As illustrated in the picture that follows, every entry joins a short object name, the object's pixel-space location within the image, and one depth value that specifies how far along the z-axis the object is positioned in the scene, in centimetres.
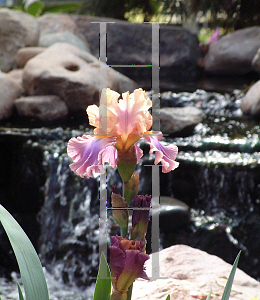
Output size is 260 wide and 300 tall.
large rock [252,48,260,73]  1209
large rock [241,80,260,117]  903
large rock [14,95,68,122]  844
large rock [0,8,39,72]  1093
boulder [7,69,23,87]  976
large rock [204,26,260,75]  1336
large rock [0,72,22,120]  847
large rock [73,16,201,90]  1371
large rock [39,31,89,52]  1176
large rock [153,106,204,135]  768
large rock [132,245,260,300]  259
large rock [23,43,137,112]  859
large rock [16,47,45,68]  1041
